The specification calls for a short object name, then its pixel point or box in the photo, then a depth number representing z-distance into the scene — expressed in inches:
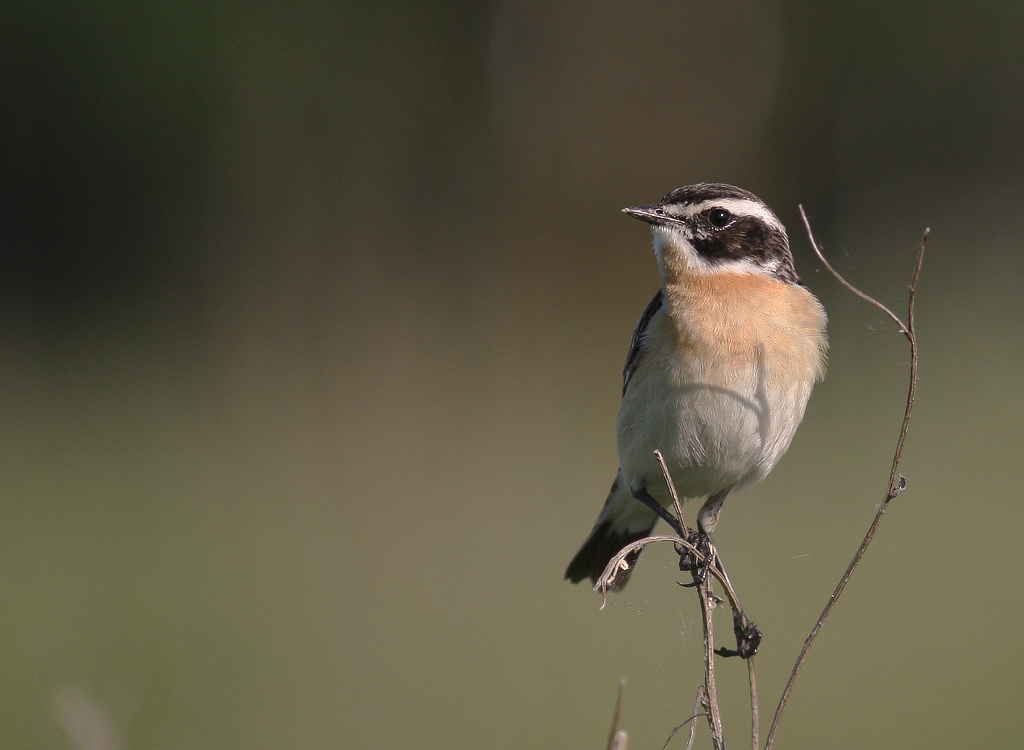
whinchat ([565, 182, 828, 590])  281.4
